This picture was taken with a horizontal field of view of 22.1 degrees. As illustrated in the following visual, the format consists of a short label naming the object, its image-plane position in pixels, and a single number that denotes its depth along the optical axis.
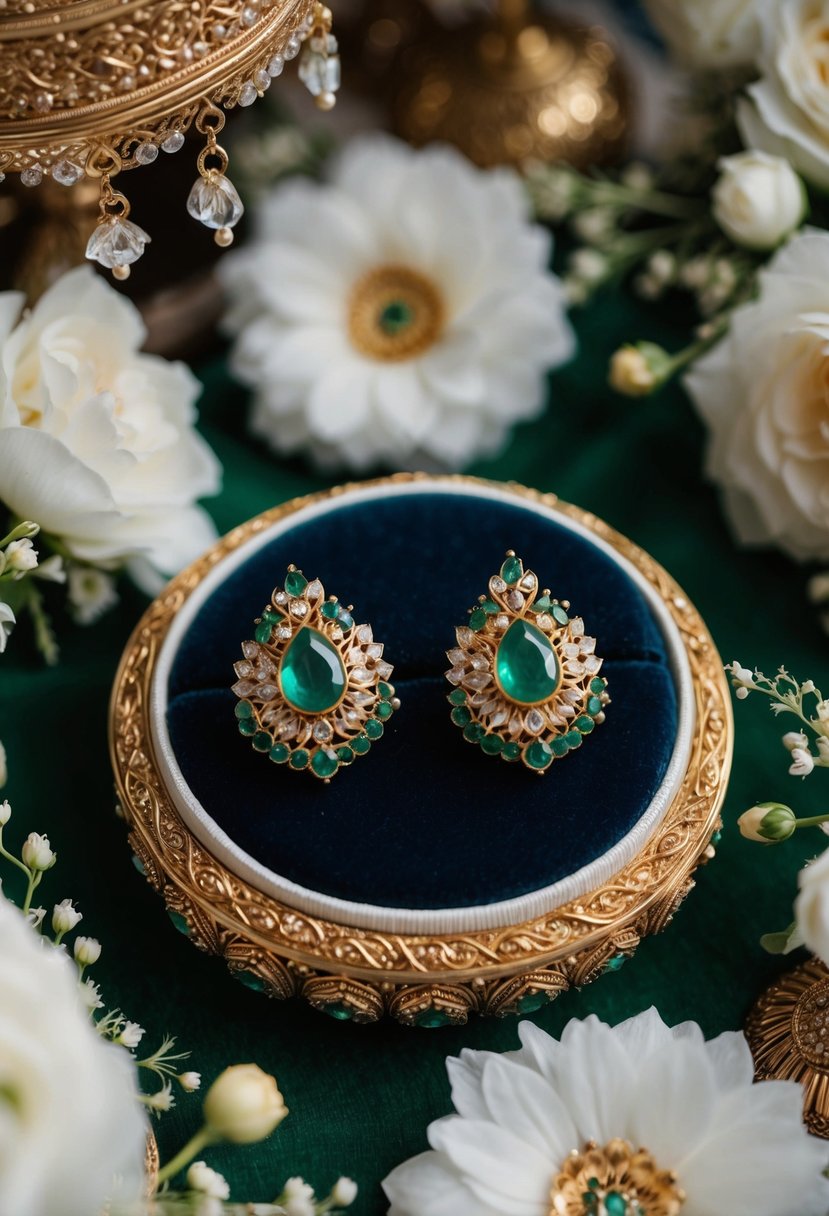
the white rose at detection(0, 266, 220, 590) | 0.31
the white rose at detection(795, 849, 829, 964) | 0.26
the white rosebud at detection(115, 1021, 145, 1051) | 0.28
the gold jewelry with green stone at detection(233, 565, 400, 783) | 0.30
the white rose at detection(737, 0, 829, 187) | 0.35
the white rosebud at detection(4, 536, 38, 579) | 0.30
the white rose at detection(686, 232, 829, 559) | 0.33
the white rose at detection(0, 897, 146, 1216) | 0.24
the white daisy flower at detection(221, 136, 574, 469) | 0.37
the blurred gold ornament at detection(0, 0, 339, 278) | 0.28
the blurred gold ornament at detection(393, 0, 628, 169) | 0.41
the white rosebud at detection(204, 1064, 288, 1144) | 0.26
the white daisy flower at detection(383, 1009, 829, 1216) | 0.28
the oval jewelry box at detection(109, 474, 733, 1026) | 0.29
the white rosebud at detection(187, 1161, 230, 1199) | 0.27
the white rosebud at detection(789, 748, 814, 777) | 0.29
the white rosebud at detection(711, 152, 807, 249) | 0.35
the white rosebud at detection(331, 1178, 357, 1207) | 0.27
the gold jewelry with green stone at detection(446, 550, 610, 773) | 0.30
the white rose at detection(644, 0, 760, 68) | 0.37
